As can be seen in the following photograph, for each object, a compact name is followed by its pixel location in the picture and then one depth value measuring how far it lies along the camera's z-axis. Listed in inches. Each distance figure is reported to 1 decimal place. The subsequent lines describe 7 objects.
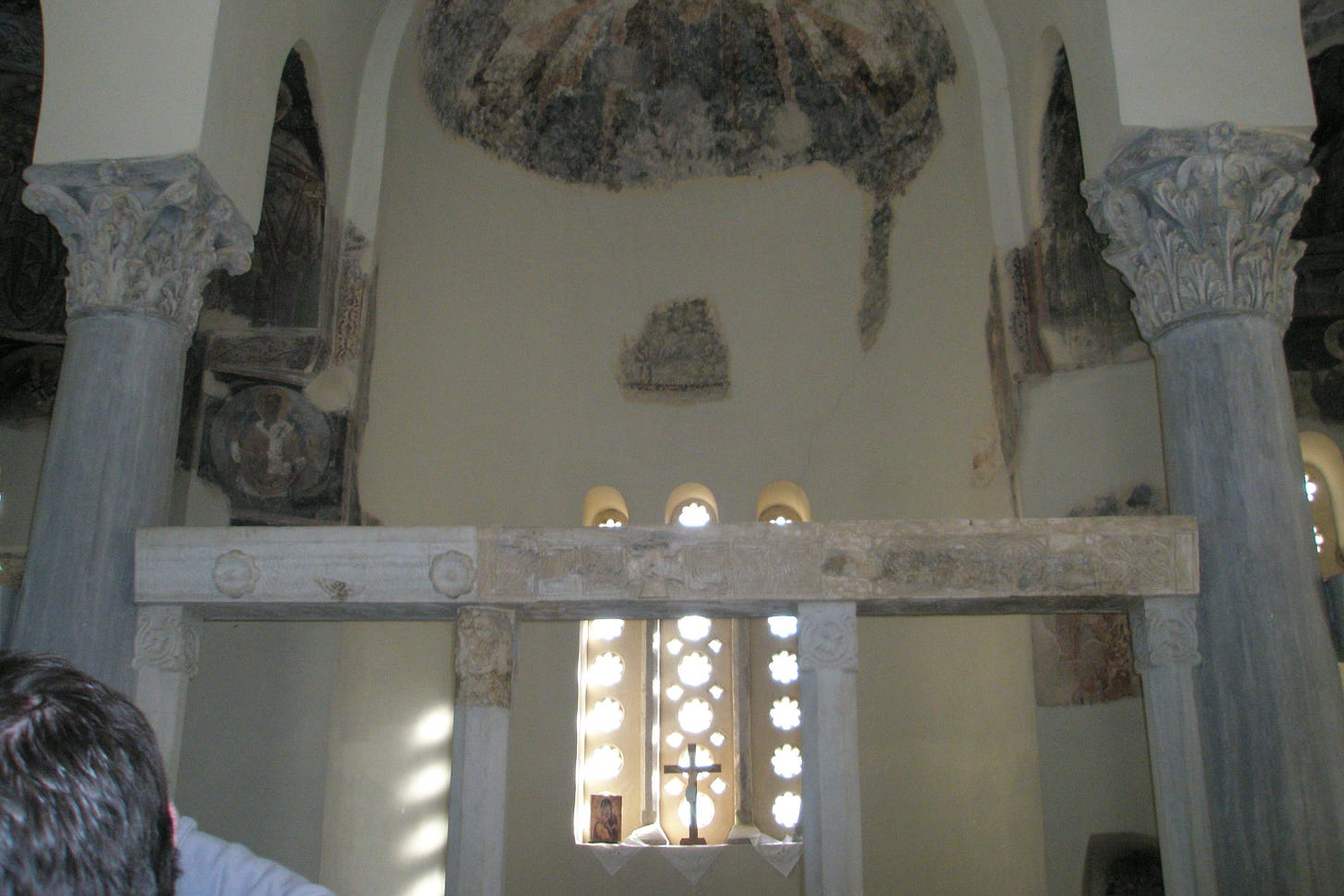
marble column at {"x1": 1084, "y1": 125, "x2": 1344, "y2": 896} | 244.7
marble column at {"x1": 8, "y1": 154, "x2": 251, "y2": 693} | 270.1
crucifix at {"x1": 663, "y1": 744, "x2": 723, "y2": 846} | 427.2
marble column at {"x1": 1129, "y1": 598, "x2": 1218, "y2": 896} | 252.4
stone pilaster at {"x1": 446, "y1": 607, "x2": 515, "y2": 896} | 263.7
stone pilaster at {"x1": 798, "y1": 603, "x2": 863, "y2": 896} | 259.1
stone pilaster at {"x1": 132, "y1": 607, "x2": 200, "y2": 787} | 273.7
